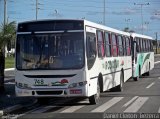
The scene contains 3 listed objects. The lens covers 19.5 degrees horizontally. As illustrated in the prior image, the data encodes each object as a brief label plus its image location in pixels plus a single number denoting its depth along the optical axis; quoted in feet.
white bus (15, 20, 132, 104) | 48.37
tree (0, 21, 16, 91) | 65.31
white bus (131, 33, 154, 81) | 90.53
